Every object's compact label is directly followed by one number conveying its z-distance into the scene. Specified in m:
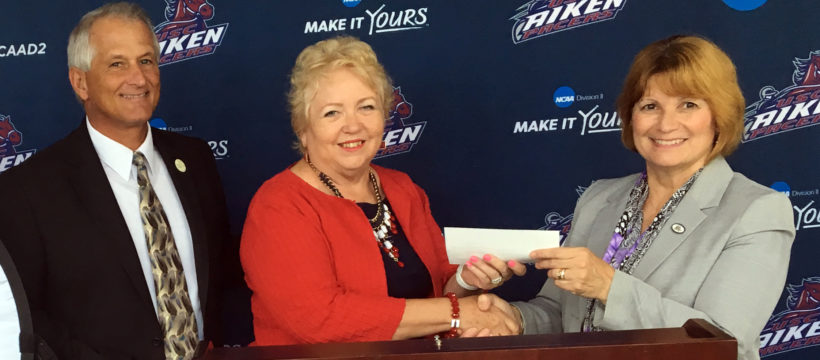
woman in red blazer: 2.03
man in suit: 2.21
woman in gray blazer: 1.90
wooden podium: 1.35
